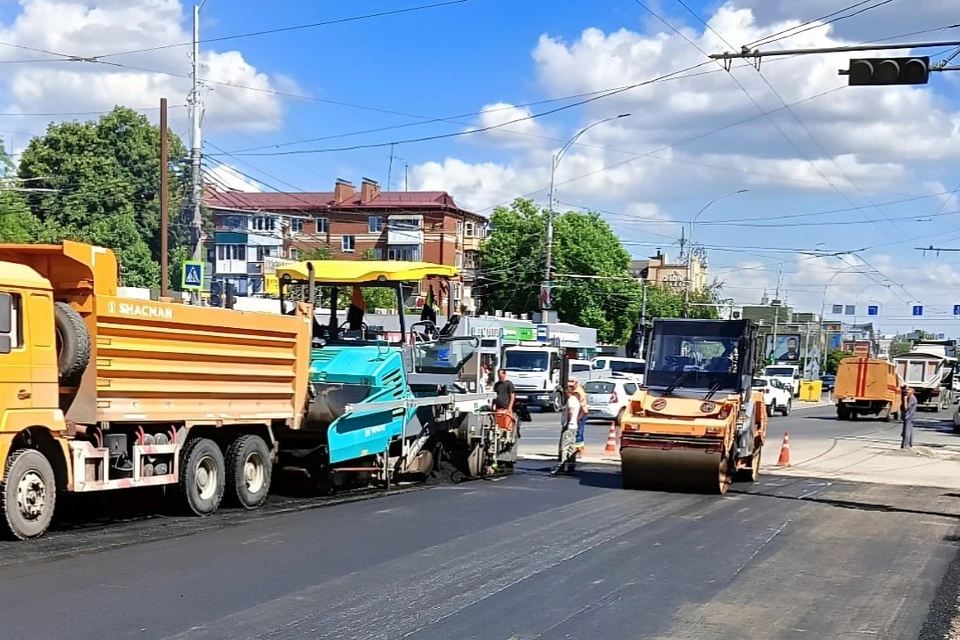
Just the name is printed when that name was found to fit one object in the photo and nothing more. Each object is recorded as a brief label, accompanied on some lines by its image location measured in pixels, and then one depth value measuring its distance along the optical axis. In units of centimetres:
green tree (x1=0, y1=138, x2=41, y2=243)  3997
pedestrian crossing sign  2555
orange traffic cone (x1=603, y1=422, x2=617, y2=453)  2316
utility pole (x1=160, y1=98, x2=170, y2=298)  2638
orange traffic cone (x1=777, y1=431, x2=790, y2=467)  2207
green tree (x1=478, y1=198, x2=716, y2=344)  6981
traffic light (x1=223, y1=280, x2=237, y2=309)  1391
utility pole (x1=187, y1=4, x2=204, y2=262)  2770
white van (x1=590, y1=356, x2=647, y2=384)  4325
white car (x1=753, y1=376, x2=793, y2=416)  4481
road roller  1559
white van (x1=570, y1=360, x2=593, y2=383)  4072
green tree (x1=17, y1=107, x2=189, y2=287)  5528
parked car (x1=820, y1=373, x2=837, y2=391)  8329
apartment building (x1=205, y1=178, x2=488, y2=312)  7569
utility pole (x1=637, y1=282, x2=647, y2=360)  1717
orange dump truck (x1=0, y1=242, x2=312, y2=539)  1010
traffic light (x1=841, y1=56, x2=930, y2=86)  1410
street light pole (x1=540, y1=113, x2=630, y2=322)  4538
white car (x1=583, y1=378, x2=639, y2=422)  3438
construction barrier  6800
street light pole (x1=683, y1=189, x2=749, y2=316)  5421
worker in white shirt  1861
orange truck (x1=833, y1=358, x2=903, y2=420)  4394
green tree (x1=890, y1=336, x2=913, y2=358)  12882
